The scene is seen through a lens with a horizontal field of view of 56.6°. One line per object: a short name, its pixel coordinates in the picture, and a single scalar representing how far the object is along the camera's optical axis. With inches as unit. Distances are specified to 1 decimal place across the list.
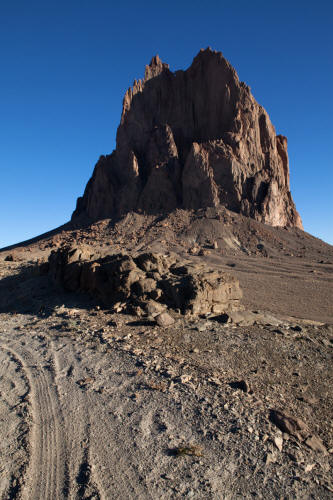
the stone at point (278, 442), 204.8
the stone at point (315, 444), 206.1
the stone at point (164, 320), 416.8
